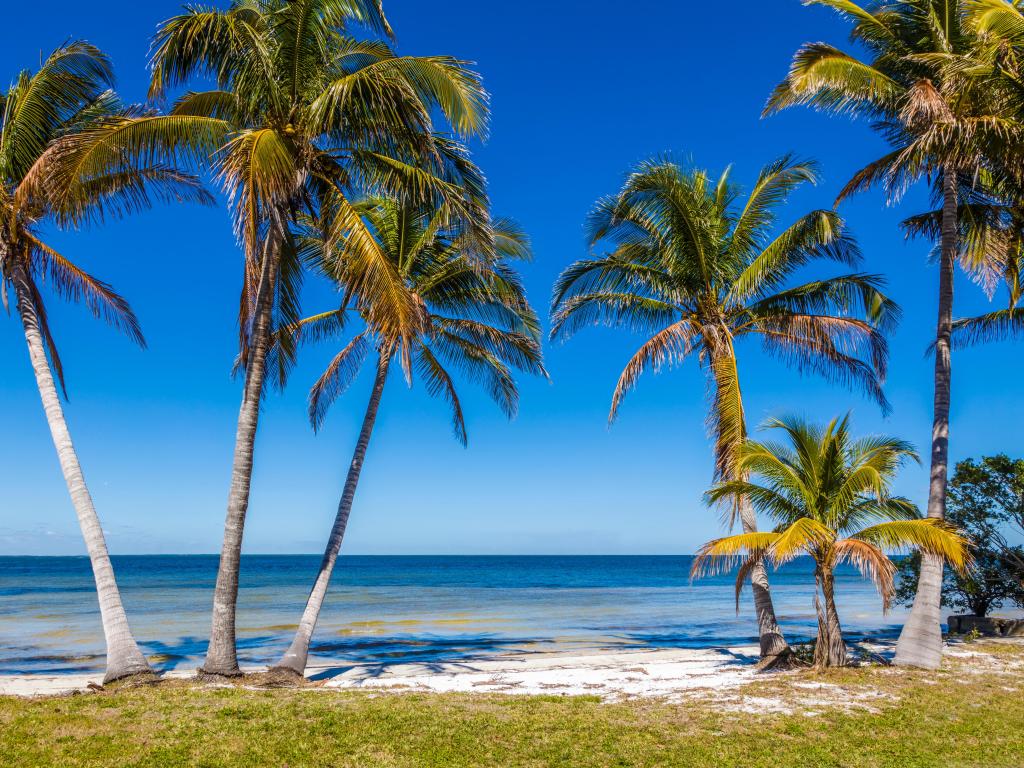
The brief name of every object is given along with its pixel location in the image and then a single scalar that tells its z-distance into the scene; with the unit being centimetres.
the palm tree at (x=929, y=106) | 1009
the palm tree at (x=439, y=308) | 1112
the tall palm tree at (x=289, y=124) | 906
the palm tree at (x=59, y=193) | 902
